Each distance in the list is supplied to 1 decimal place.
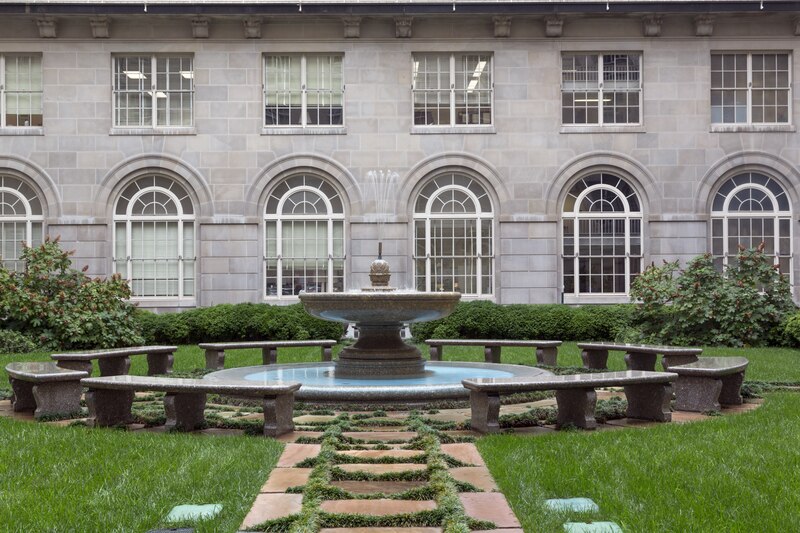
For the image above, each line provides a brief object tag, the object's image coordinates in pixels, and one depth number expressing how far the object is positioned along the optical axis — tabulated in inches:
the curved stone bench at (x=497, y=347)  657.0
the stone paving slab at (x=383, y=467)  296.8
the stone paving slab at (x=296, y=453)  311.1
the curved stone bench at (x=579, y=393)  375.6
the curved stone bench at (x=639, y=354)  539.0
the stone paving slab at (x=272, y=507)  240.1
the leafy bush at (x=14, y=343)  785.6
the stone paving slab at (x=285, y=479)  274.1
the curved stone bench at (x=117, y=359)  535.8
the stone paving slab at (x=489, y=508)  241.1
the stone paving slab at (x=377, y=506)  247.7
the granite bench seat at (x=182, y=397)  367.6
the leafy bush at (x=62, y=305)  821.9
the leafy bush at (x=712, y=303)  840.3
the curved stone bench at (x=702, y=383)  432.1
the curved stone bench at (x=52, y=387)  417.1
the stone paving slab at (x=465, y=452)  316.2
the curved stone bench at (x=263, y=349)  620.7
